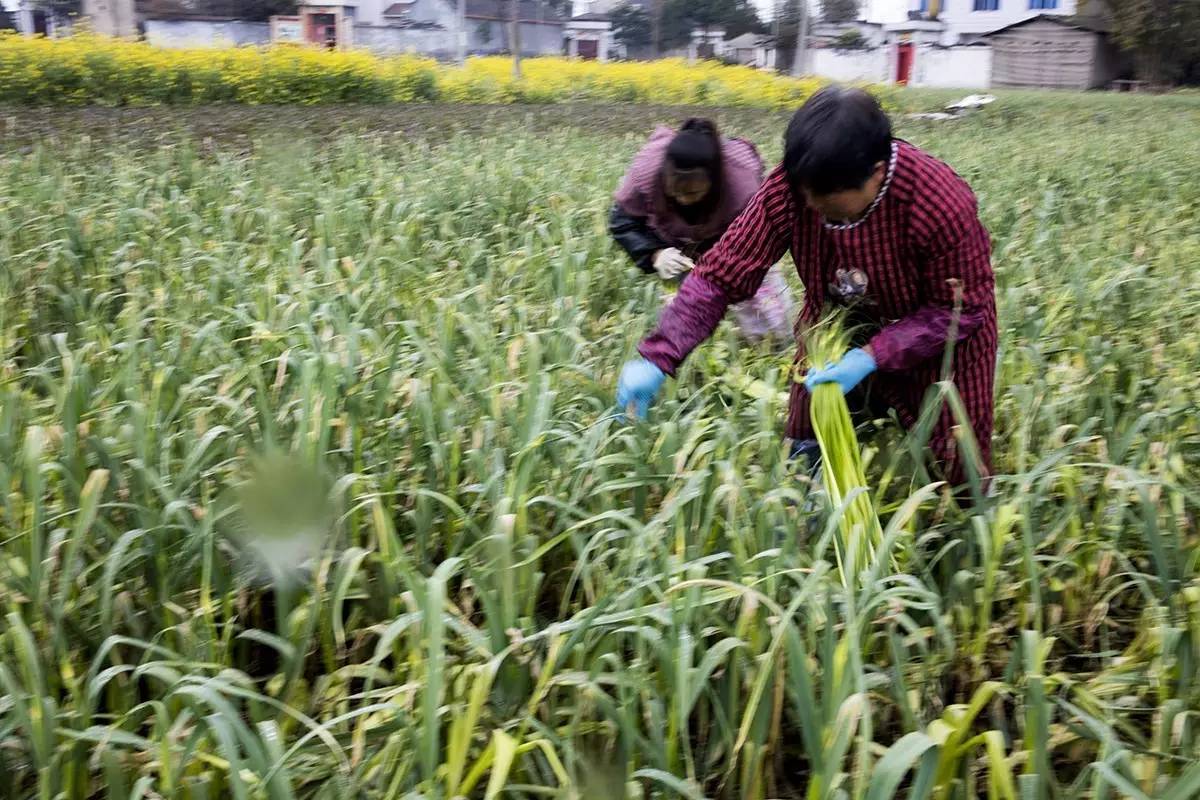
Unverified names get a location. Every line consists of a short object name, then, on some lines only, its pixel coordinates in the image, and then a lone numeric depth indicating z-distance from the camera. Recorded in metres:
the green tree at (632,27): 42.34
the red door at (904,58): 35.22
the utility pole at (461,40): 22.07
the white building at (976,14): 38.78
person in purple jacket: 3.07
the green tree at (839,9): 45.09
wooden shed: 34.06
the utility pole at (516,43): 18.50
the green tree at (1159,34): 30.58
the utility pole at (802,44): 23.48
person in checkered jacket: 1.88
